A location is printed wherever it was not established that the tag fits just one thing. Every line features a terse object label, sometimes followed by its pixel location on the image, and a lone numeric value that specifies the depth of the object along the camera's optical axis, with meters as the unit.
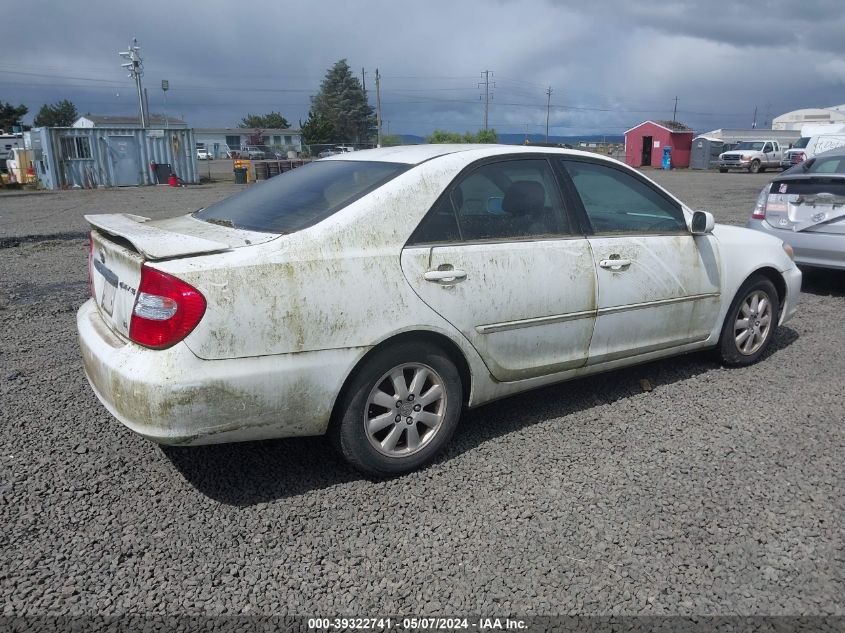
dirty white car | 2.77
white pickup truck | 41.50
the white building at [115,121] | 76.38
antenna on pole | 38.59
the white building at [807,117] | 72.75
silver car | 6.80
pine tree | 91.19
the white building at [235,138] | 91.19
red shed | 50.59
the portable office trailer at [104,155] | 28.47
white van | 25.44
